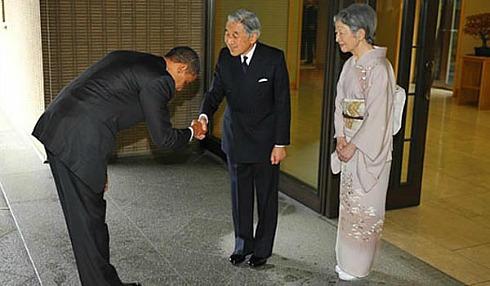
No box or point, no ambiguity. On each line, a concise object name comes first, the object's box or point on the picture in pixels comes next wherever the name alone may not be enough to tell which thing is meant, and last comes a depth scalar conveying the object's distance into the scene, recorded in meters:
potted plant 8.96
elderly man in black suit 3.20
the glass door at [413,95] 4.15
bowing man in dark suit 2.66
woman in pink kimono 2.97
